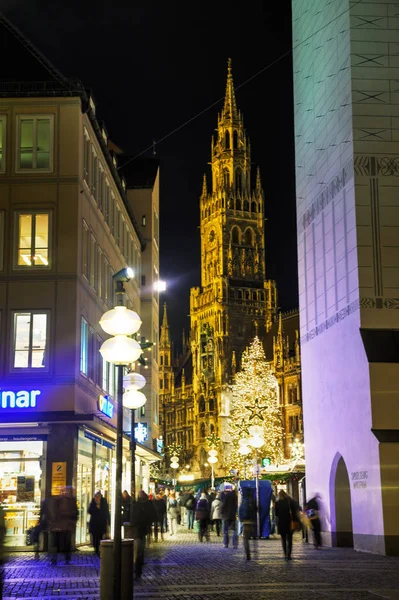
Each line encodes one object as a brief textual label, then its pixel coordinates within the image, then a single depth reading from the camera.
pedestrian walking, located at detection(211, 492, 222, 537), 38.34
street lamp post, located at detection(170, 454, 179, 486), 61.43
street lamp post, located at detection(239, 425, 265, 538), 36.40
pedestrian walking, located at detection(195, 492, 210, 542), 35.19
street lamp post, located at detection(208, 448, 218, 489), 57.84
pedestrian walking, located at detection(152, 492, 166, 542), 34.92
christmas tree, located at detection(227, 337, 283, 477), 77.31
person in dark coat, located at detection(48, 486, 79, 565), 23.36
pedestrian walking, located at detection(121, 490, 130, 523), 26.51
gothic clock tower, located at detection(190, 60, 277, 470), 129.50
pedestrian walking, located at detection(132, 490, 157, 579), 18.77
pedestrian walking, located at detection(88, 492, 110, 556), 25.48
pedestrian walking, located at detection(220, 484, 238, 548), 29.70
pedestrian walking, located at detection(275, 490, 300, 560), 22.89
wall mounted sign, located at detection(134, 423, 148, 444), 43.25
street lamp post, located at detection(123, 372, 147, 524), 21.22
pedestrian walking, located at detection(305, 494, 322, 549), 29.50
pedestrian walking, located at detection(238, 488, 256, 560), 22.95
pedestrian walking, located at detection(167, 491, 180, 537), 41.69
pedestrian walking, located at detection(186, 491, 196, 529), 46.12
